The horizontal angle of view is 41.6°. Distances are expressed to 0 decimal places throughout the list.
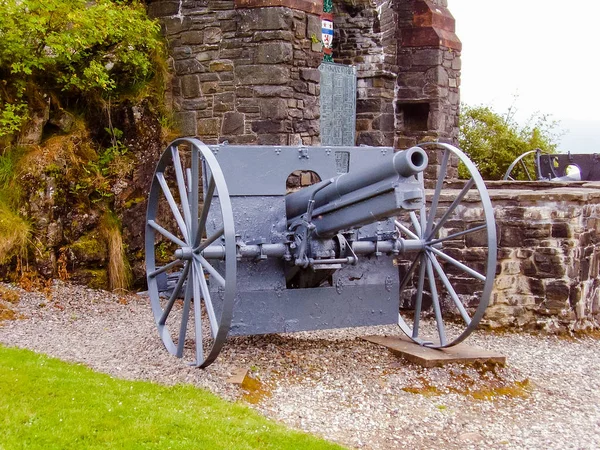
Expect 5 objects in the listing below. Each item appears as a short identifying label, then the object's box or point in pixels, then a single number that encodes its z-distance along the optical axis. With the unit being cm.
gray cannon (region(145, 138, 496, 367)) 505
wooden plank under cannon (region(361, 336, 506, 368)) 596
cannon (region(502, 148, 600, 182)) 1233
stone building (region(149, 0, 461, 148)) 902
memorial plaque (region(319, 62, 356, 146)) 1172
